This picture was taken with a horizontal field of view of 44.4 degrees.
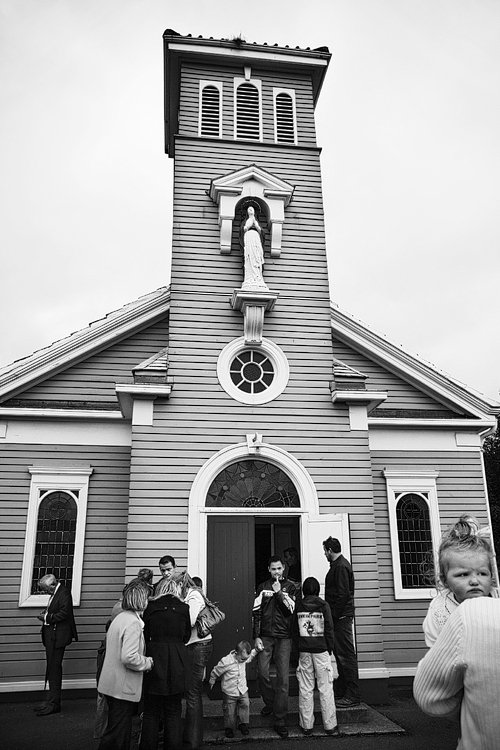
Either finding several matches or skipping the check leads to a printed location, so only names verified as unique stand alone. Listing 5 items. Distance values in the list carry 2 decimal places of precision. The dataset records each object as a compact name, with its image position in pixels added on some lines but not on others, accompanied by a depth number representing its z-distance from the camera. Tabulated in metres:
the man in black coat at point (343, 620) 7.98
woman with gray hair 5.59
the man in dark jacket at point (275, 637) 7.14
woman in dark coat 5.86
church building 9.30
